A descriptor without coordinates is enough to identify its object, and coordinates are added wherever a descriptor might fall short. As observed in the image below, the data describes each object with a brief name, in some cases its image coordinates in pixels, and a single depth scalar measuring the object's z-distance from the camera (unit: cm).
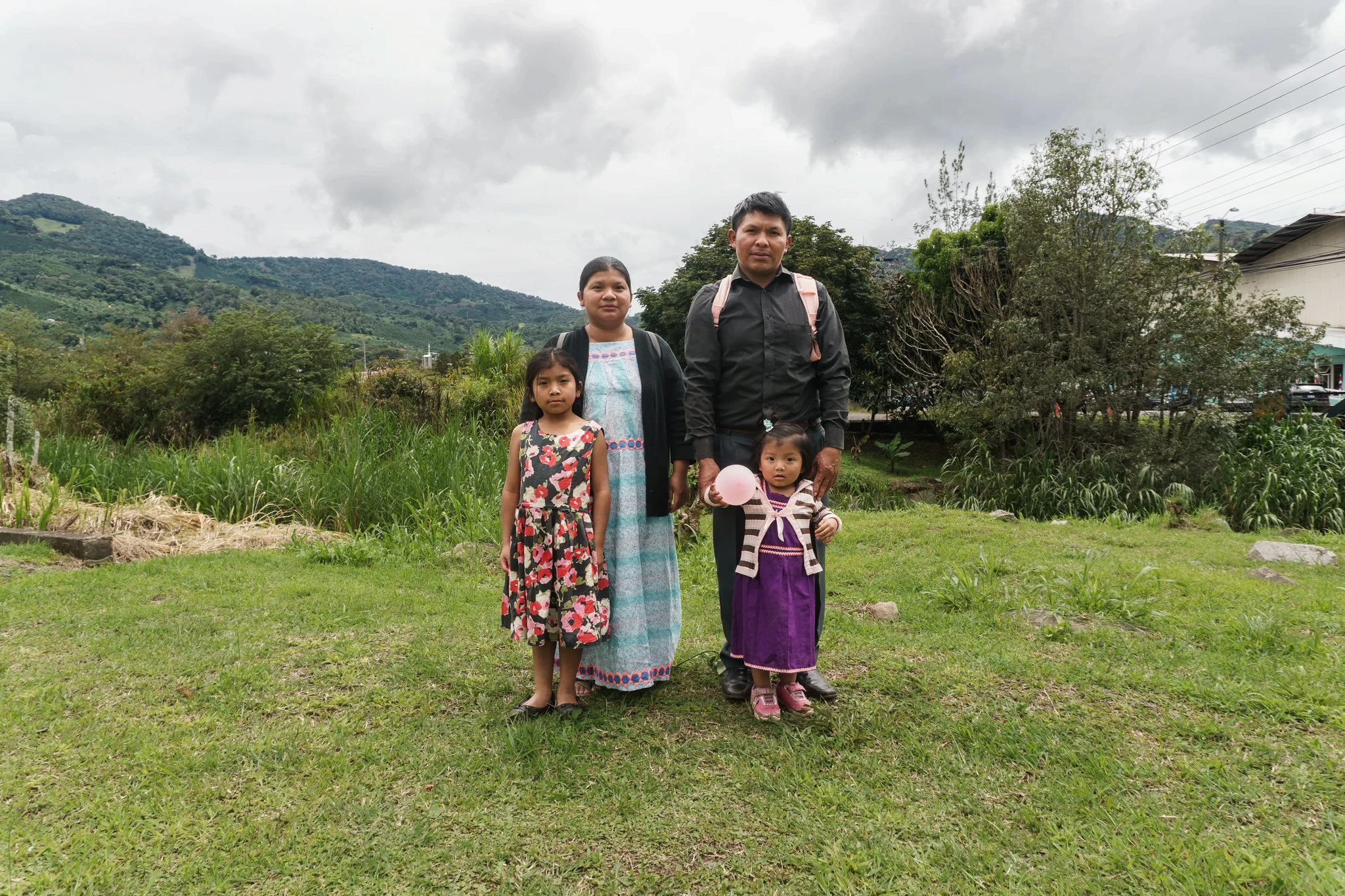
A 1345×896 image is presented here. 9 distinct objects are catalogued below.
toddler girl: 272
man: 285
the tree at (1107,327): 927
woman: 283
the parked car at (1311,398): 1150
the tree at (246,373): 1274
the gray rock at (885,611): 422
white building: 1945
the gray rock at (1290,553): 527
